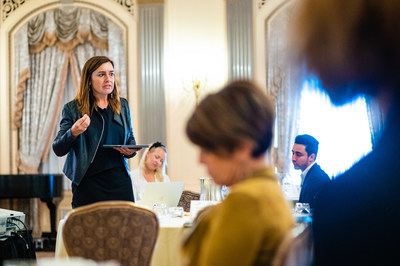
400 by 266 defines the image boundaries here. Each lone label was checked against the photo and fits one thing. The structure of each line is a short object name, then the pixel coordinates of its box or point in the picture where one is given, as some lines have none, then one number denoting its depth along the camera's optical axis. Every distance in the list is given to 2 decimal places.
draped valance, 7.91
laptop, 3.68
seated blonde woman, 5.18
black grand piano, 6.99
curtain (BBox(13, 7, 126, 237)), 7.93
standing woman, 3.01
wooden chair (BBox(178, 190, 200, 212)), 5.28
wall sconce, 7.58
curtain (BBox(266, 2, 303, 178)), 7.52
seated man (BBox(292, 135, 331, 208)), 4.92
